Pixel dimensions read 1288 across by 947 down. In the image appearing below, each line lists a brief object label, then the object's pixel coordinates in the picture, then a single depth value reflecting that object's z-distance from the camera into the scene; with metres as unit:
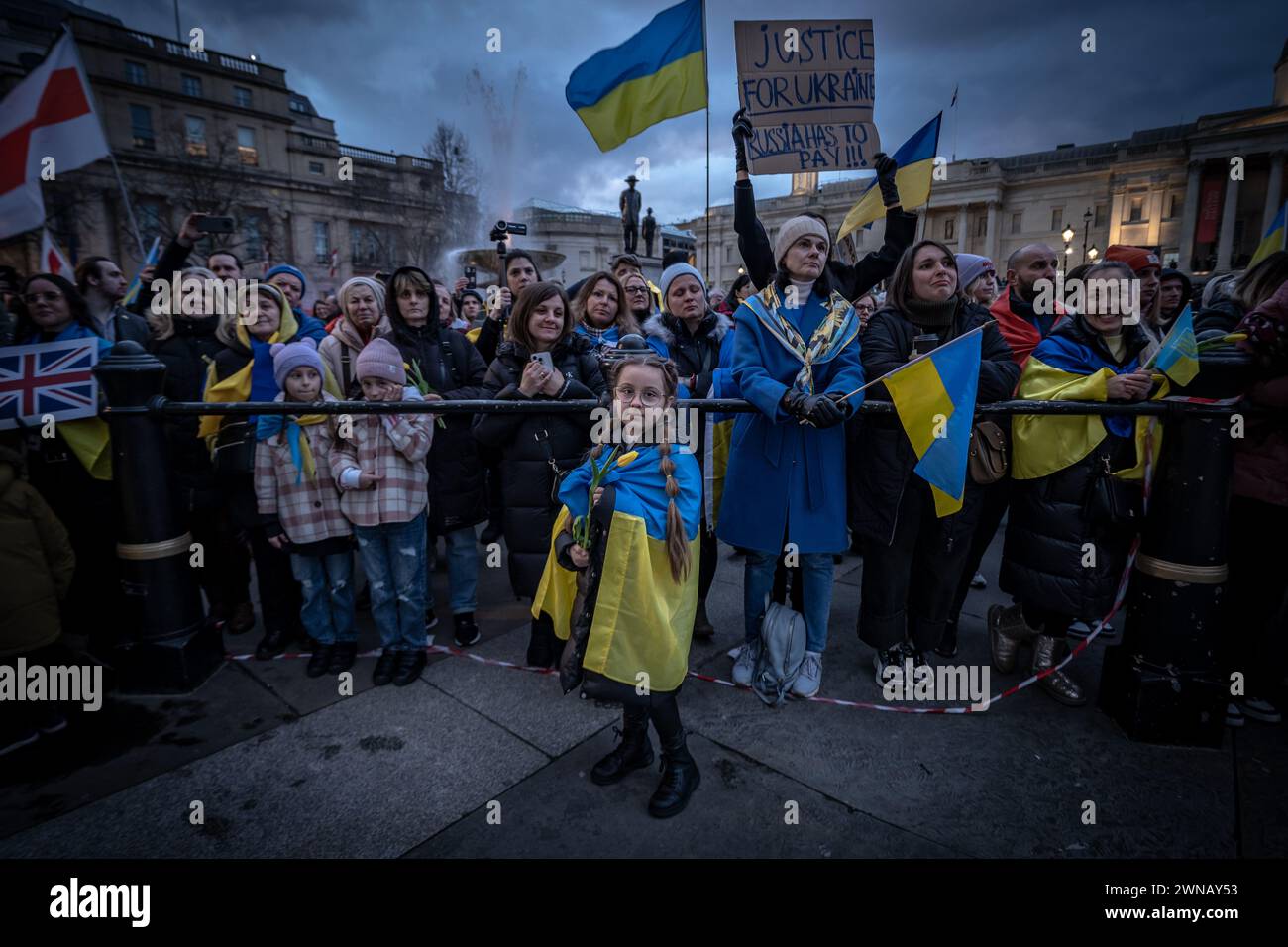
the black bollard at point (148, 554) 3.10
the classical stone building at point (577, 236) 36.84
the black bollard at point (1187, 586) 2.59
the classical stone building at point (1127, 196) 53.72
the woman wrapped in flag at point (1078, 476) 2.90
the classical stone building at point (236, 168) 34.25
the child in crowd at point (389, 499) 3.25
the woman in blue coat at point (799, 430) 3.01
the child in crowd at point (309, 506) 3.35
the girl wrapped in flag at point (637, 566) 2.27
